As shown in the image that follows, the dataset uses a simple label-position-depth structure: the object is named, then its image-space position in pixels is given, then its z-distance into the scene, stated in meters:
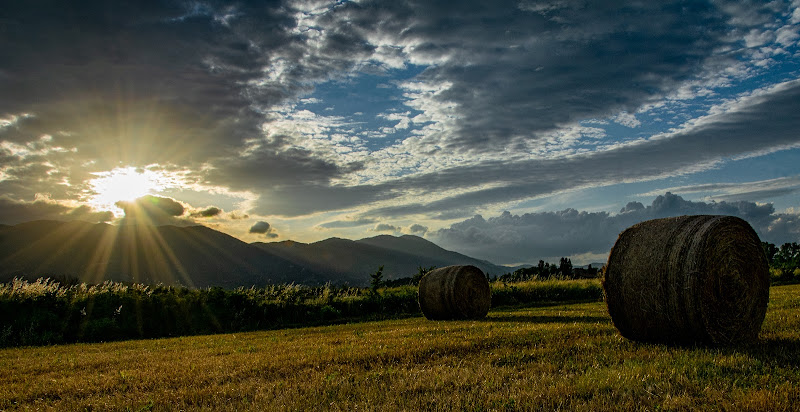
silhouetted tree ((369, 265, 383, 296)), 29.37
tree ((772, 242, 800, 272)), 37.16
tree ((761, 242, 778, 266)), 40.38
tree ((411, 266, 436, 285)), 31.73
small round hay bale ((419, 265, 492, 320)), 19.83
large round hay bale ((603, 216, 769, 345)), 9.15
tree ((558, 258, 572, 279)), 40.61
